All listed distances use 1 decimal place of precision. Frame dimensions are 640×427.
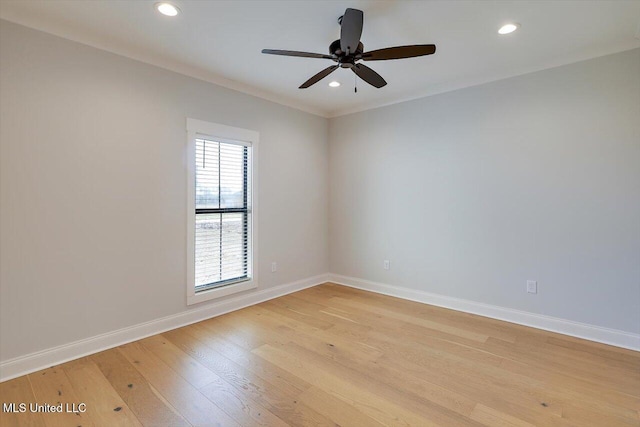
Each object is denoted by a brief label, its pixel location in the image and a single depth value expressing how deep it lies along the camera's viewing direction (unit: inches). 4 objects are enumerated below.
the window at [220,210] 131.1
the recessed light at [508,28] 96.8
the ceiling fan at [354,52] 75.2
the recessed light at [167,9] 87.0
